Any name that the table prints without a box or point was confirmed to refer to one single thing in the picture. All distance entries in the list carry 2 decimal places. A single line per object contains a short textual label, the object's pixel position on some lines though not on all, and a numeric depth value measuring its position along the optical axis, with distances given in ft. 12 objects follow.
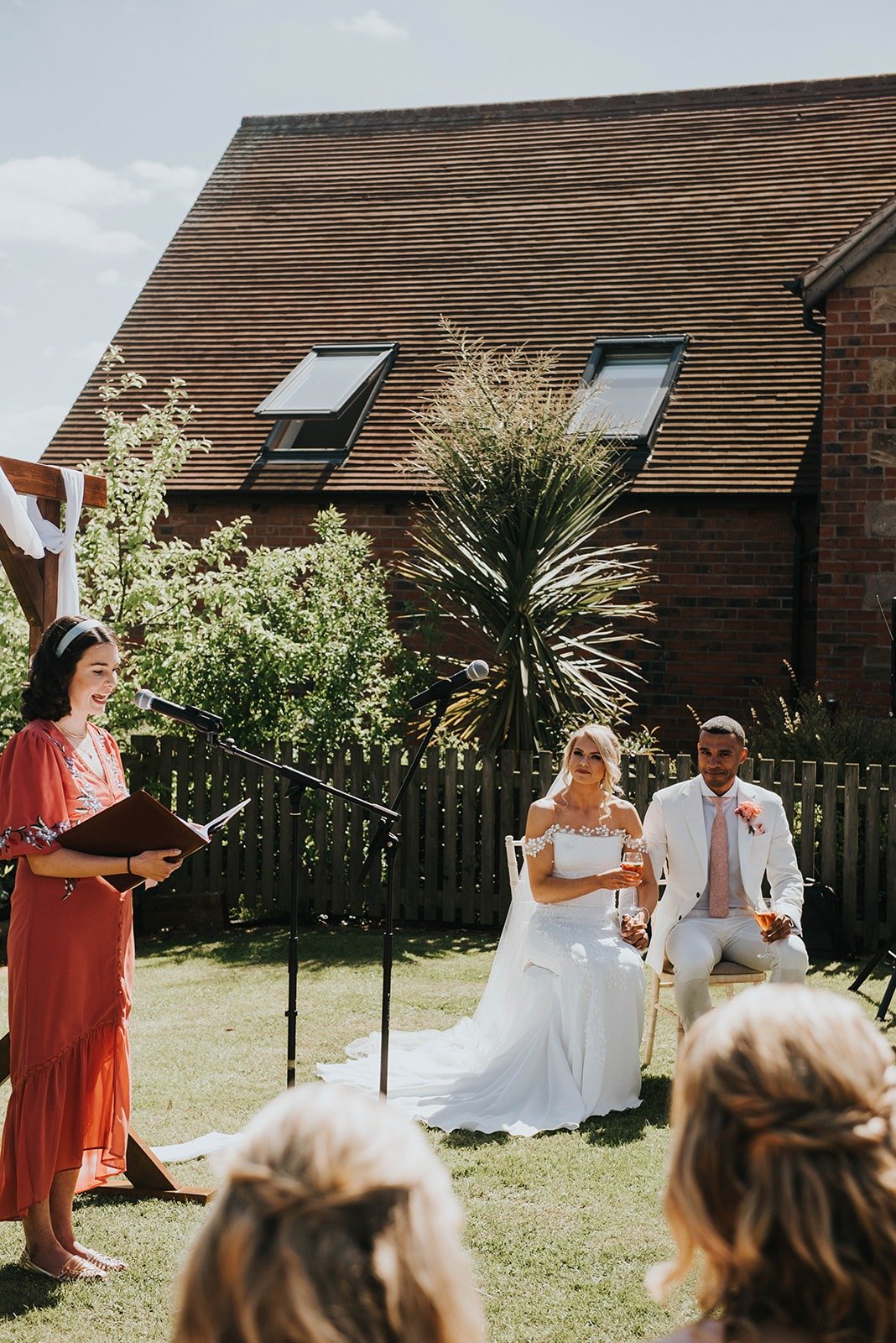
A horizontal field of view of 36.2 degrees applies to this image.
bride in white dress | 20.85
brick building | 40.91
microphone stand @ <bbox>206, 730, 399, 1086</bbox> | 15.84
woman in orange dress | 14.34
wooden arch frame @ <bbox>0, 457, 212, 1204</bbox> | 18.12
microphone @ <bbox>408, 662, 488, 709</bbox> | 16.30
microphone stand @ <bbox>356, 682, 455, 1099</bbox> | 16.49
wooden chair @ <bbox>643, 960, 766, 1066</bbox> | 22.38
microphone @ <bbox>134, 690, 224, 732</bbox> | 14.88
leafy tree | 36.73
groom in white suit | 22.74
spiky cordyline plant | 36.55
